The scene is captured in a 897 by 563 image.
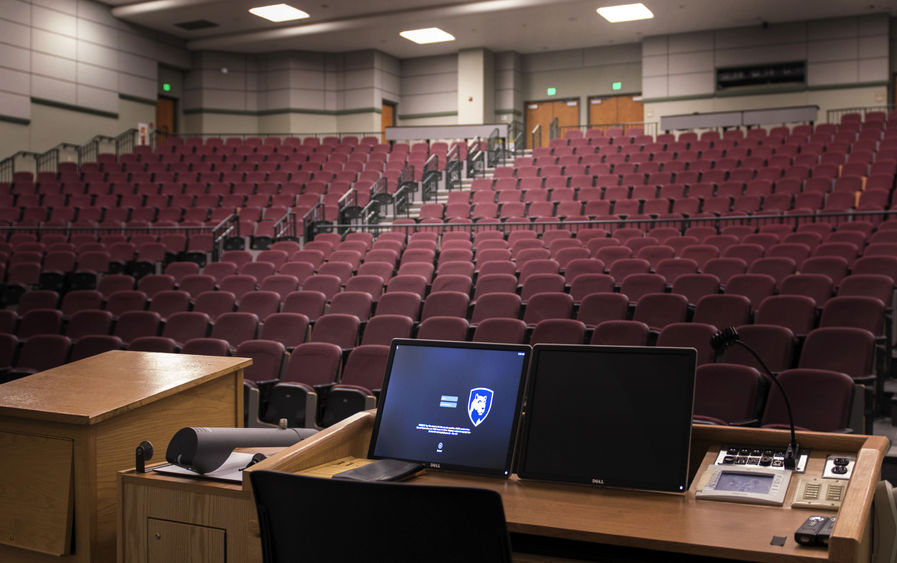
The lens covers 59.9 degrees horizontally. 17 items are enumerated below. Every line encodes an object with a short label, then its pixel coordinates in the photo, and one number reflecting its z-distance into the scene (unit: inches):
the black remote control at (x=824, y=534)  53.1
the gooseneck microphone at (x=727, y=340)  70.8
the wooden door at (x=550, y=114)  701.3
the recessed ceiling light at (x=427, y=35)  634.8
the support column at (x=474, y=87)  678.5
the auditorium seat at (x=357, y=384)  185.9
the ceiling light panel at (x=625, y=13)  564.4
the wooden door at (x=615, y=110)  676.7
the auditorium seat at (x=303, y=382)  190.5
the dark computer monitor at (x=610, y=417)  68.9
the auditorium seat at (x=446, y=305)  243.3
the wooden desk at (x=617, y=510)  55.1
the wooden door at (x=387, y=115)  716.7
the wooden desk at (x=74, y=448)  82.8
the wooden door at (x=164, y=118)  674.2
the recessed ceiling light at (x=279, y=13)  581.3
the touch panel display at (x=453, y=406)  75.0
